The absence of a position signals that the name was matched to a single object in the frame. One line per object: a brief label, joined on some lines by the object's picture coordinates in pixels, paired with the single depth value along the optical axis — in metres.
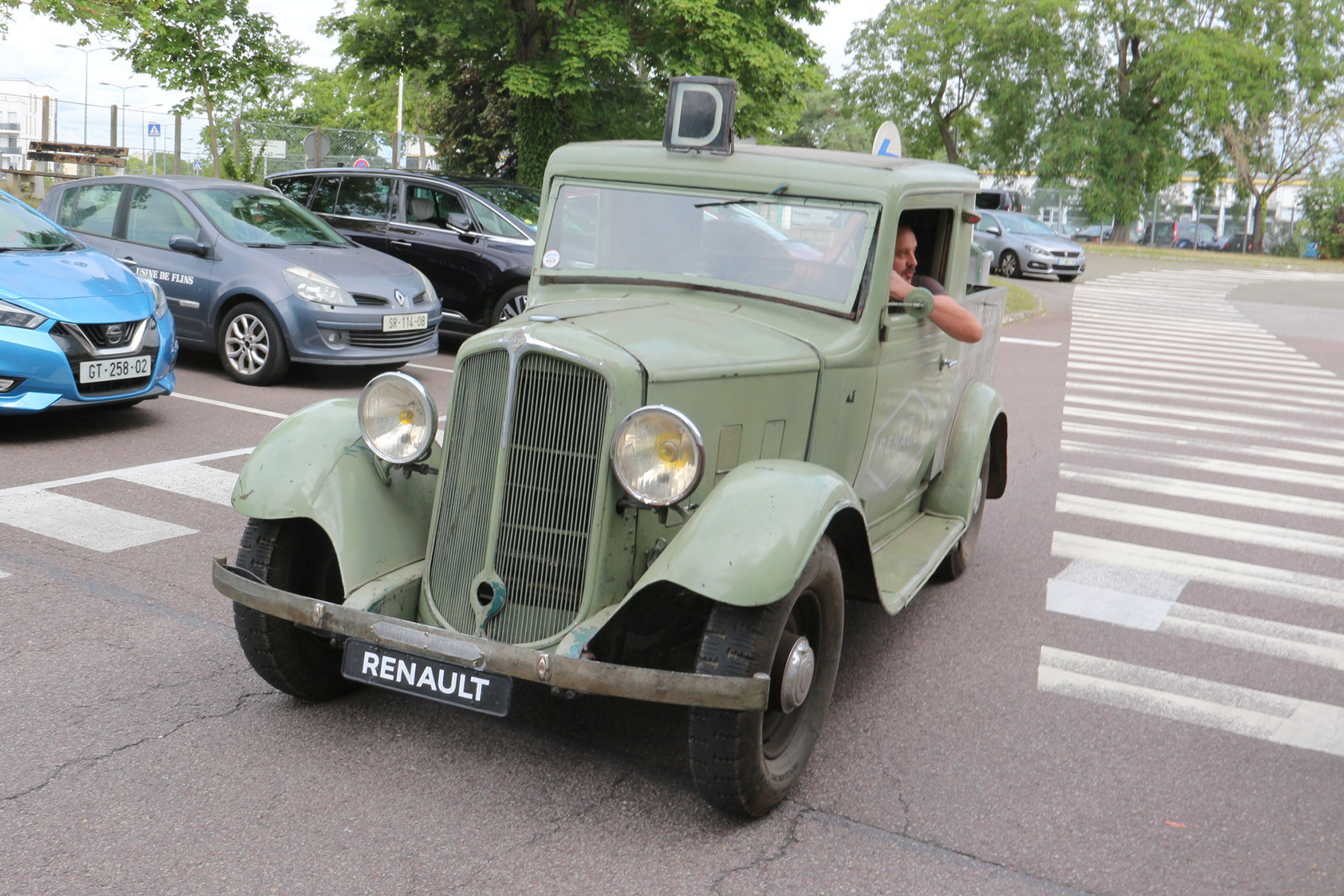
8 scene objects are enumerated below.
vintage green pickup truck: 3.51
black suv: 12.72
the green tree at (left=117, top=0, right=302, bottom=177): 18.20
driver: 4.93
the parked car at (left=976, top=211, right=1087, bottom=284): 29.38
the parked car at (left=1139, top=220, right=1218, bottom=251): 52.62
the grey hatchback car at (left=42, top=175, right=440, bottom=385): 10.43
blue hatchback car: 7.69
